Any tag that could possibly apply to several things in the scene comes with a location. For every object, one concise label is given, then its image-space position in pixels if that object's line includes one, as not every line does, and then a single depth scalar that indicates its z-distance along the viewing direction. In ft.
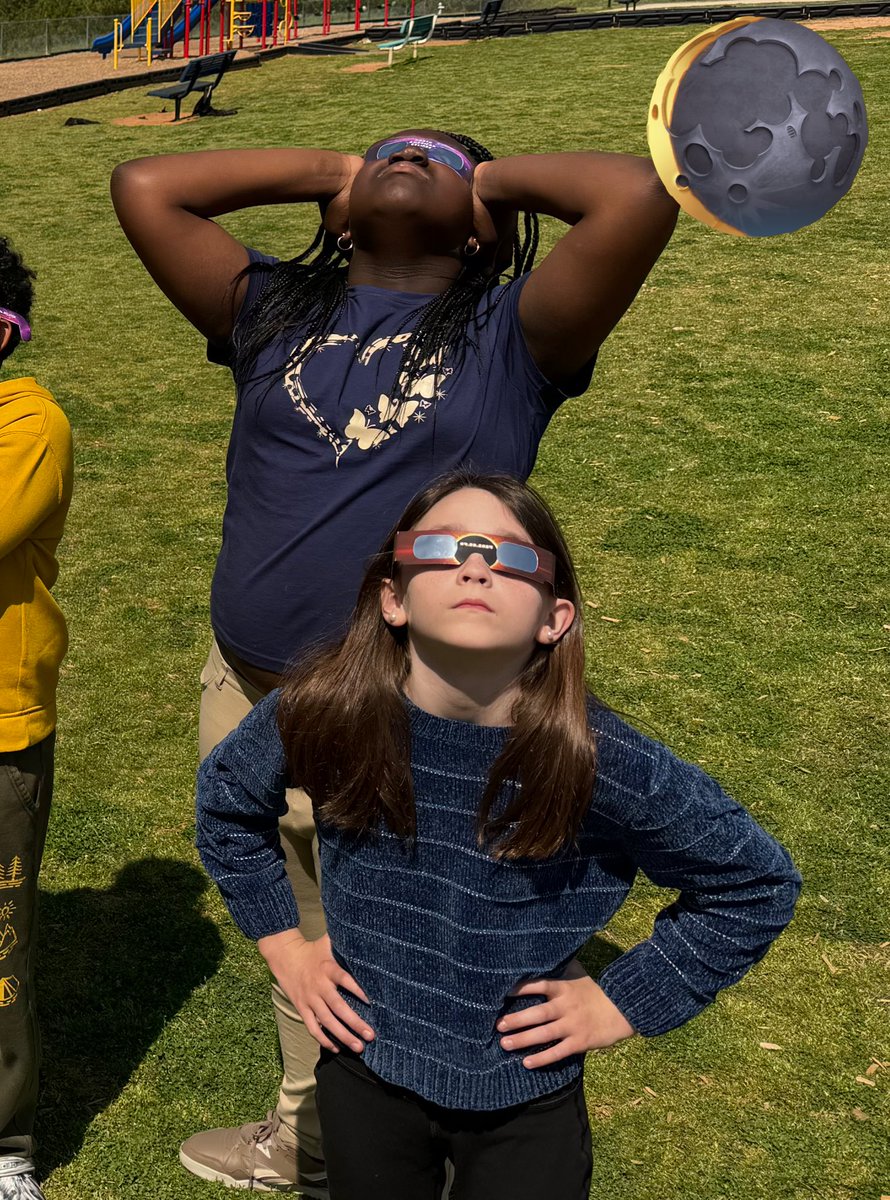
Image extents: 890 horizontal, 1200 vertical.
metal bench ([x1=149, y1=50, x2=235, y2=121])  70.94
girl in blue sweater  6.68
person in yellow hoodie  9.31
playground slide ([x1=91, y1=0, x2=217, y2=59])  99.91
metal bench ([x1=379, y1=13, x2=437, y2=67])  90.12
